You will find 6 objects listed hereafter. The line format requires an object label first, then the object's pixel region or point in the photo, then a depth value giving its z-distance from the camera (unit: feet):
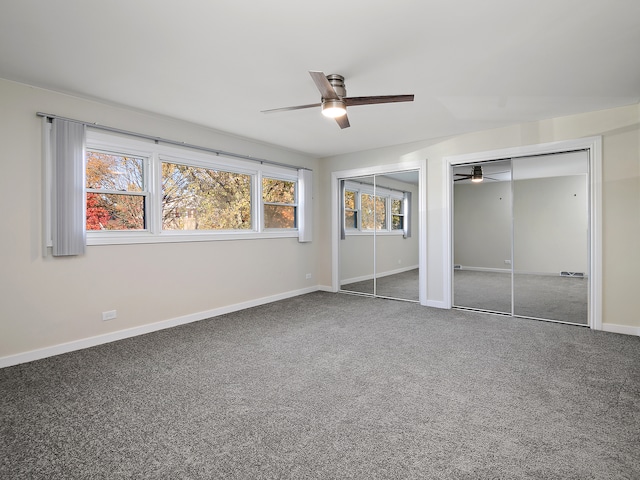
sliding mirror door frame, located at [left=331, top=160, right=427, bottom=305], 16.79
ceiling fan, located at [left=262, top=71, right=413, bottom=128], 8.93
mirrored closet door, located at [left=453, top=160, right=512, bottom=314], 15.01
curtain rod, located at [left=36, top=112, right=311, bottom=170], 10.71
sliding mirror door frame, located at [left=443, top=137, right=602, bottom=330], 12.62
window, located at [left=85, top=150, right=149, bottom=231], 11.73
